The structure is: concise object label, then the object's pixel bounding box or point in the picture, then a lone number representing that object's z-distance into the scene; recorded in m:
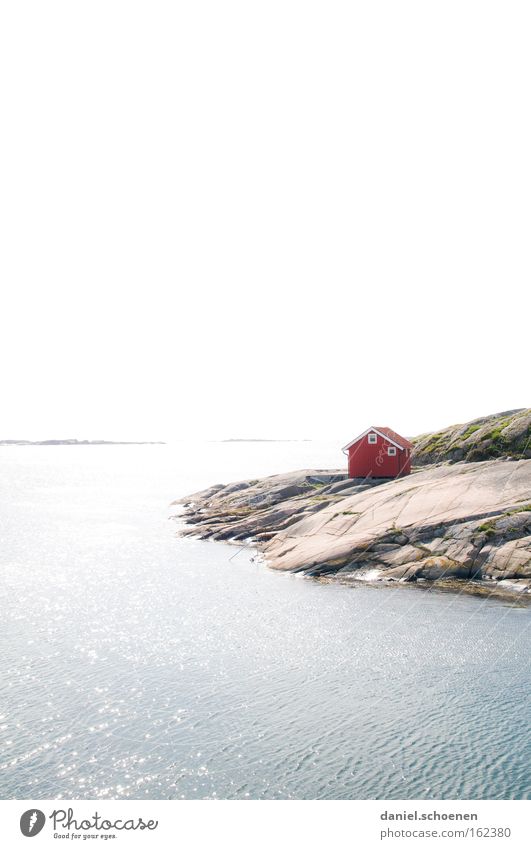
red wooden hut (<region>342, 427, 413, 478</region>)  61.78
